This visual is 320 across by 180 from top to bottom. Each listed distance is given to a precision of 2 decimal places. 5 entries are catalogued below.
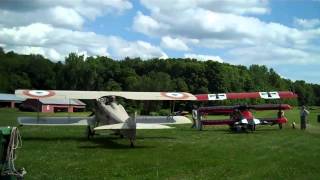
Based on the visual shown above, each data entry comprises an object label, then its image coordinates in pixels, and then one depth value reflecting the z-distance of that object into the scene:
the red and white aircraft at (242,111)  28.61
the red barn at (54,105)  91.25
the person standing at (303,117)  30.80
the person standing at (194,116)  32.24
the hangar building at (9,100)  104.56
